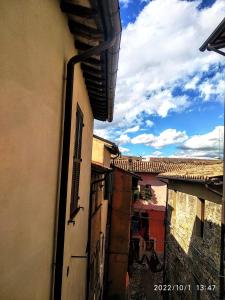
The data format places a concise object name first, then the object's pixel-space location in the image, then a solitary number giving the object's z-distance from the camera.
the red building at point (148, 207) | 18.16
